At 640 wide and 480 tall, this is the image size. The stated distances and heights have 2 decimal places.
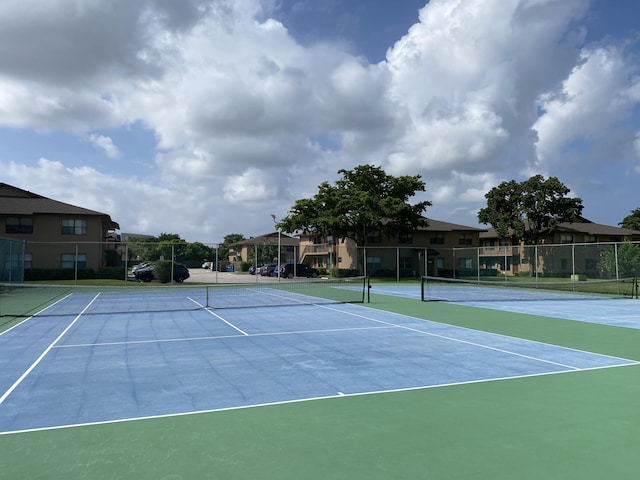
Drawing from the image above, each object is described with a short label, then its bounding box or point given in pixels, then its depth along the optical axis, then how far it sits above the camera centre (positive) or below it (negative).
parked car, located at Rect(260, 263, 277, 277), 50.12 -0.63
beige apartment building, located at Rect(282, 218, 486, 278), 49.91 +1.24
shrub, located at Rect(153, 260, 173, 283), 35.03 -0.55
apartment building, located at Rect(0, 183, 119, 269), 38.41 +2.69
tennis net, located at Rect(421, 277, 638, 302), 25.17 -1.59
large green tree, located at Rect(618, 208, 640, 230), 73.31 +6.71
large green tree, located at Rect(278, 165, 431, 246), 42.94 +4.98
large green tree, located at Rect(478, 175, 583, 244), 53.84 +6.35
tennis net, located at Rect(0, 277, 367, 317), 19.16 -1.68
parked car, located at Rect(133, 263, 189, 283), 35.78 -0.72
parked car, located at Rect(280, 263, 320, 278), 44.50 -0.67
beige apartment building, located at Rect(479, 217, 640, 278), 37.93 +1.32
